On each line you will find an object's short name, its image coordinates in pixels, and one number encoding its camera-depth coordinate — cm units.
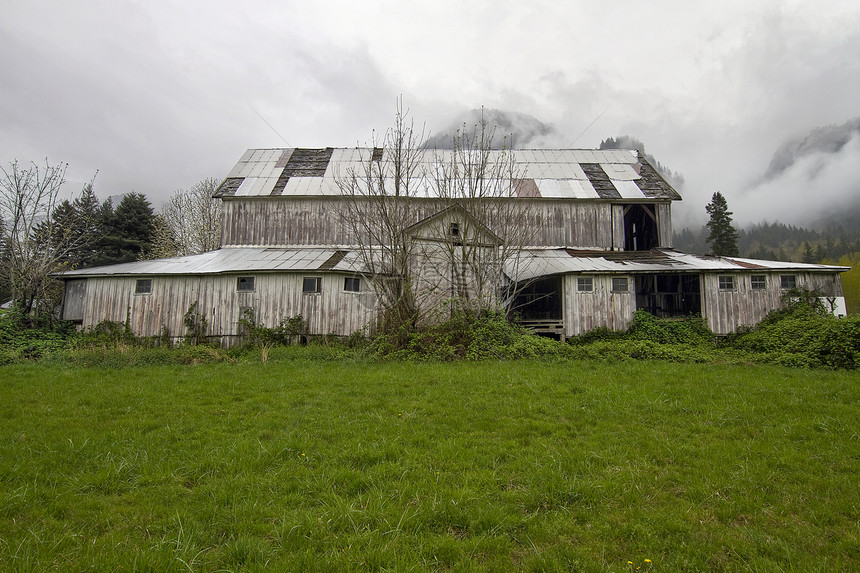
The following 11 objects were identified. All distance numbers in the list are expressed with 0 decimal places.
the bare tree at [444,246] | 1609
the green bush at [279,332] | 1869
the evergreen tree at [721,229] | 4234
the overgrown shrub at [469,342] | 1448
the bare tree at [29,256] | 2047
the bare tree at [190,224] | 3628
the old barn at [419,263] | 1923
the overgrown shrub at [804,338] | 1280
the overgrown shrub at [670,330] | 1819
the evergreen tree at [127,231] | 3588
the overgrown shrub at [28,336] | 1661
